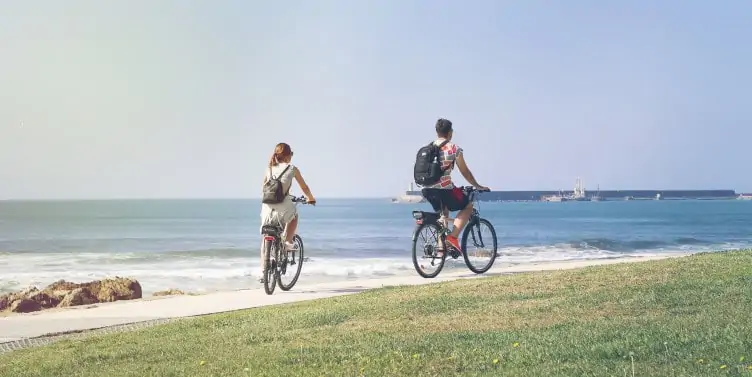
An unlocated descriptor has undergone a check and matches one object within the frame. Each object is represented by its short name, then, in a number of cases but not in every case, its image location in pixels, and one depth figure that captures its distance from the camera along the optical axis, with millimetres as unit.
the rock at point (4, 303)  14223
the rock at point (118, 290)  14602
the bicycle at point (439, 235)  11828
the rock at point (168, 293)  15316
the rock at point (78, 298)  14028
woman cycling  11297
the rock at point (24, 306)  13789
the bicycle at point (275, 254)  11367
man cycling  11414
